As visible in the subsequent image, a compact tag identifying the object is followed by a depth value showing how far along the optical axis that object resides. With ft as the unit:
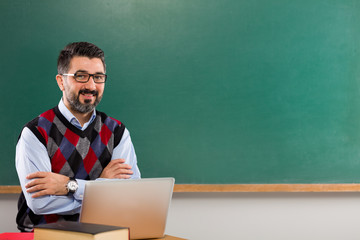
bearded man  6.21
